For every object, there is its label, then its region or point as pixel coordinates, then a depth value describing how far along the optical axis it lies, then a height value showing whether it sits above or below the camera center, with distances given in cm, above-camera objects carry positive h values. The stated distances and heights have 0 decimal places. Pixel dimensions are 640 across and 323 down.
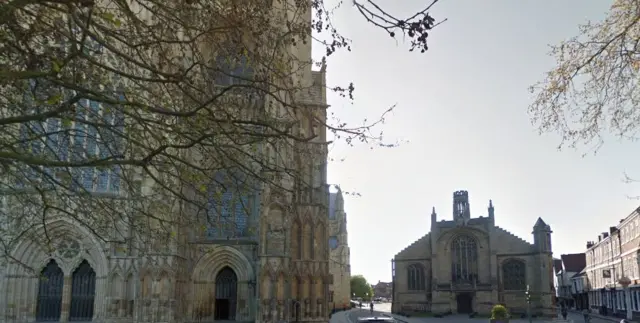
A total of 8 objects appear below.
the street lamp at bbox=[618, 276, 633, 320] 4486 -241
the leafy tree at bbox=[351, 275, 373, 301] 11594 -367
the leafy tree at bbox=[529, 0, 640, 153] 769 +280
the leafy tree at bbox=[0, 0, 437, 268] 700 +270
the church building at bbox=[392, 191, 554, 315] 5719 +12
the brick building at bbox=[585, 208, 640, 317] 4441 +22
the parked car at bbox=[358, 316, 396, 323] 1702 -145
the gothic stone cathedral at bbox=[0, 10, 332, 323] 2462 -36
